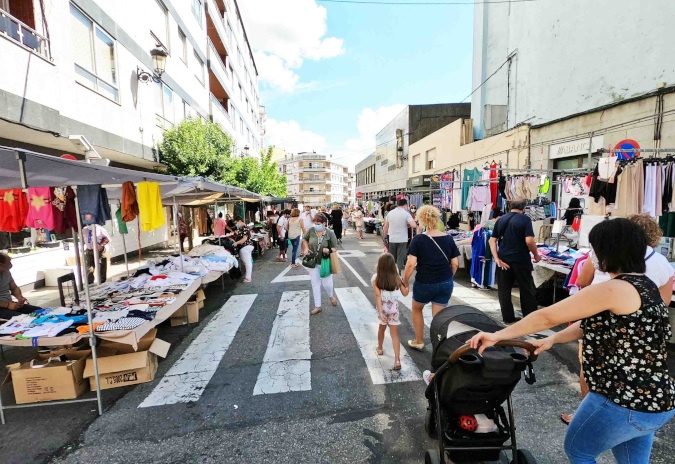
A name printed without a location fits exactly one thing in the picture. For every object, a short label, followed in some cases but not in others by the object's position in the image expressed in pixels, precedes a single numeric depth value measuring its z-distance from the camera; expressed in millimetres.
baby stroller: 1967
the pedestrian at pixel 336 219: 15445
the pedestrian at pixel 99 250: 8141
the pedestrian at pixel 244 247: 9164
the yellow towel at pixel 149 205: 5082
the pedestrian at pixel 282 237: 12284
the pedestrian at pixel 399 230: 8126
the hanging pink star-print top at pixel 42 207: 5164
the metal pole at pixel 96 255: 4897
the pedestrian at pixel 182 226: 12577
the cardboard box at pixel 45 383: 3572
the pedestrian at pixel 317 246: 6070
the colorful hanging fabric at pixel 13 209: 5207
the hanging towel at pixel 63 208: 5214
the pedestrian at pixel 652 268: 2865
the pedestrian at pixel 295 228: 10352
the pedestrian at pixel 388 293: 4016
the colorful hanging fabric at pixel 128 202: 5062
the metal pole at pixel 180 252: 7002
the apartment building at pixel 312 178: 90062
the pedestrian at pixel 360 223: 19578
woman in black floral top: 1618
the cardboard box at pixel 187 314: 5996
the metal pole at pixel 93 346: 3441
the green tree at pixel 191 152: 12188
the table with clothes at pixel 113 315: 3613
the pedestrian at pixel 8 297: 4781
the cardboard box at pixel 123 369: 3838
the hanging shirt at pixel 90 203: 3898
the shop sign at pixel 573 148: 8992
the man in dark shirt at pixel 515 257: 5227
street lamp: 11120
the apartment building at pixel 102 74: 6531
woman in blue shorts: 4102
